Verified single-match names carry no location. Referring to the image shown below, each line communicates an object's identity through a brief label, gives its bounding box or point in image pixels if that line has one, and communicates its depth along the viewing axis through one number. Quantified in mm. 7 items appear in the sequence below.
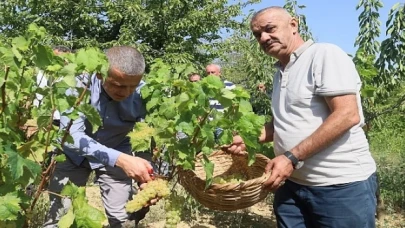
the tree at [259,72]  6273
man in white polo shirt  2006
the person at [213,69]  6117
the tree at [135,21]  13016
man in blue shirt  2361
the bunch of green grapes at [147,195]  2051
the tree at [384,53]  5062
